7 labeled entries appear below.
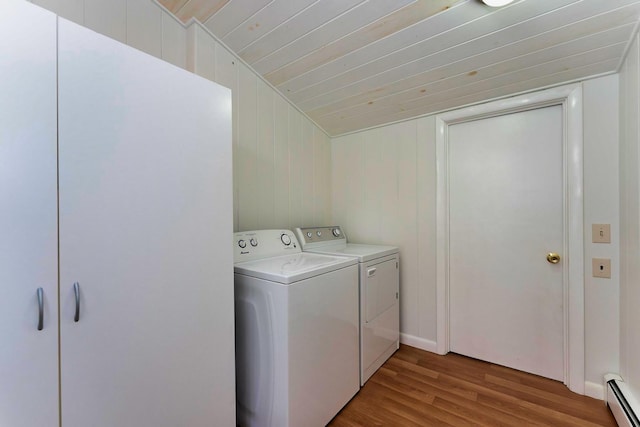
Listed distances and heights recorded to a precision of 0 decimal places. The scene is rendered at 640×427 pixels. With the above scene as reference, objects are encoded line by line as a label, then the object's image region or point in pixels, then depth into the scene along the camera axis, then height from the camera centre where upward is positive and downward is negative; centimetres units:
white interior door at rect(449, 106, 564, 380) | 182 -20
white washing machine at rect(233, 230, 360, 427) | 127 -64
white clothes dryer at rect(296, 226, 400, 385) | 181 -56
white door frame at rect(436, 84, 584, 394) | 167 -3
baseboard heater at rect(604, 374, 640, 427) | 128 -97
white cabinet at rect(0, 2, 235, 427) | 79 -10
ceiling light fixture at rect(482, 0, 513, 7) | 122 +95
